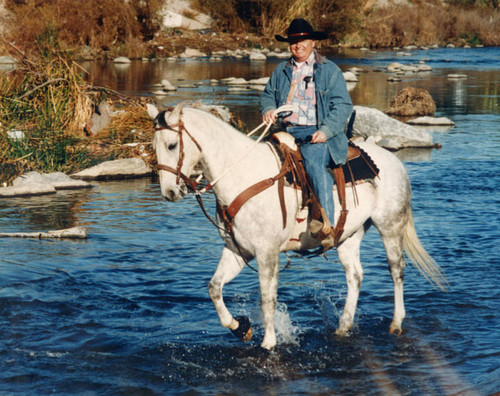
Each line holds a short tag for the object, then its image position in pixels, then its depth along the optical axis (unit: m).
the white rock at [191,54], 51.09
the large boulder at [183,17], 57.78
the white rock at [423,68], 42.38
